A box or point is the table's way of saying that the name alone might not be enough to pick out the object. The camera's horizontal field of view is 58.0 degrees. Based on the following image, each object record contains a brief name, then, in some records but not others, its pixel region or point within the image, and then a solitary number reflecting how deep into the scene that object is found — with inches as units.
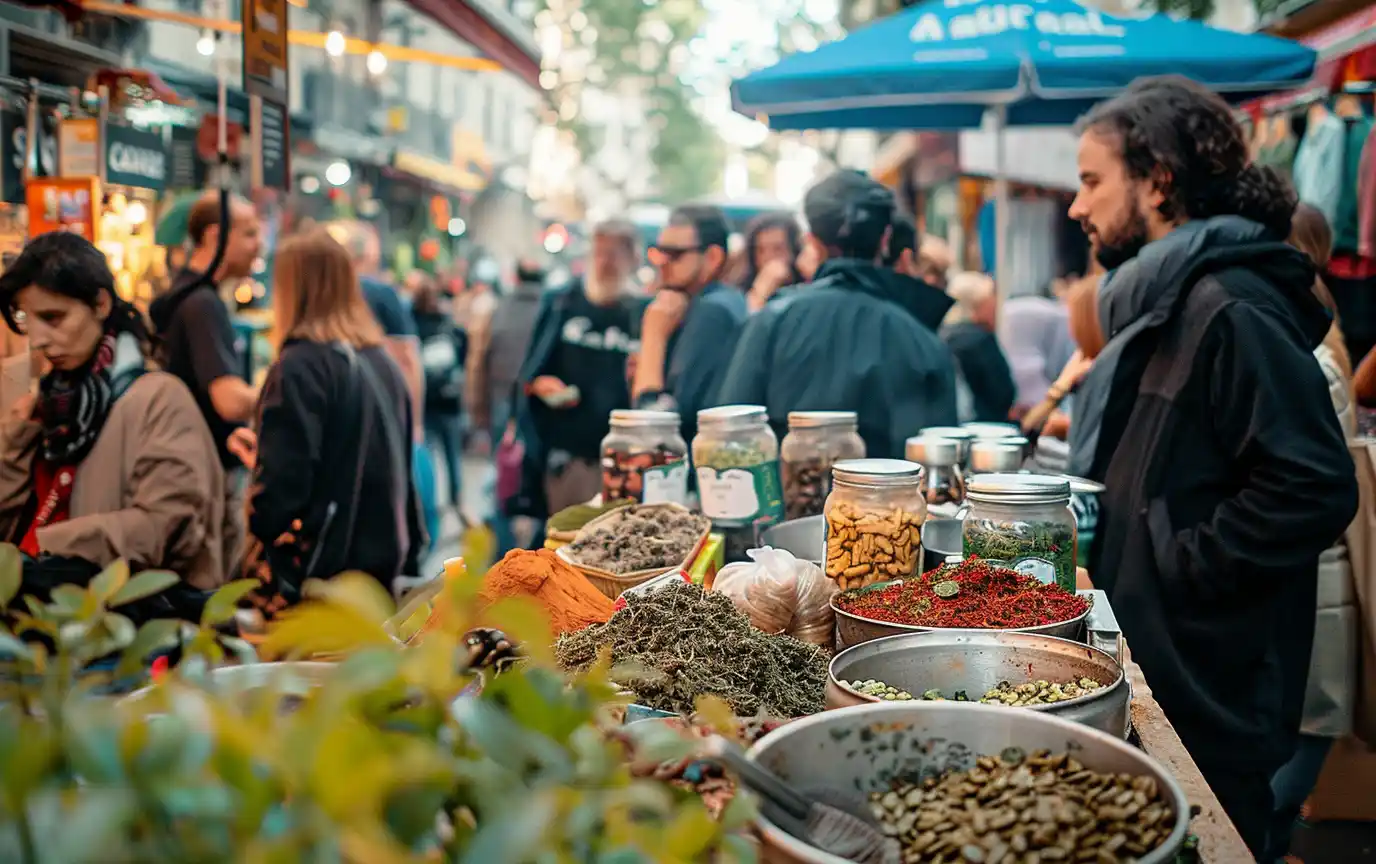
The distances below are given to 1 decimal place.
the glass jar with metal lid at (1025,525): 101.0
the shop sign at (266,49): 189.2
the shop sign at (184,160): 228.8
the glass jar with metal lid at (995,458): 129.1
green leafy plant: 34.4
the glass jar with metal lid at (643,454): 140.7
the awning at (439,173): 979.3
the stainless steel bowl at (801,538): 125.1
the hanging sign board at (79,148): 187.3
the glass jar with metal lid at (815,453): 141.3
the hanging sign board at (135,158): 191.3
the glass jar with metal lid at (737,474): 130.2
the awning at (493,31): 276.2
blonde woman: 181.3
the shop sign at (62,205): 178.4
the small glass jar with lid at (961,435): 142.2
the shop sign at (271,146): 209.3
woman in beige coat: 146.8
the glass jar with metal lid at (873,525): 108.7
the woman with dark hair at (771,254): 296.8
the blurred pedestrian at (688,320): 231.9
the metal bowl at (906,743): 62.6
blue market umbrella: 241.8
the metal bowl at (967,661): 80.5
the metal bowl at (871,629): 87.8
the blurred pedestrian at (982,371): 280.2
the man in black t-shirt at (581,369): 267.3
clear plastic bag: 99.8
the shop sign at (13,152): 174.9
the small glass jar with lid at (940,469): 135.3
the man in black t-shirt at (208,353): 211.2
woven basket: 111.2
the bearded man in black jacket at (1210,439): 120.8
